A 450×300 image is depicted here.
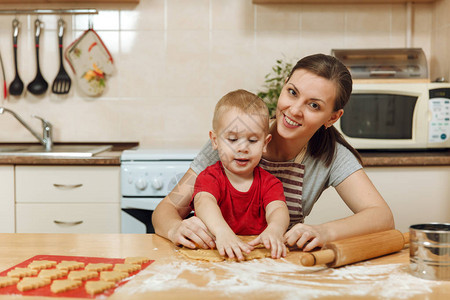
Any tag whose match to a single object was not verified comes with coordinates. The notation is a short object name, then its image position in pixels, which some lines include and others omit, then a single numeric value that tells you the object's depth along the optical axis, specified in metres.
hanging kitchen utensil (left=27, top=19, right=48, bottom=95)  2.82
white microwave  2.40
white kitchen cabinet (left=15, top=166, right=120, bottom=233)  2.34
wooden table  0.80
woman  1.15
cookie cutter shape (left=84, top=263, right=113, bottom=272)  0.90
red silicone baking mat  0.79
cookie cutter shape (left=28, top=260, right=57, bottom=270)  0.92
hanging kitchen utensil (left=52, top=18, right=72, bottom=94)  2.82
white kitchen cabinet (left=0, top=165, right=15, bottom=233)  2.32
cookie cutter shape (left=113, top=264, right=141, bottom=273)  0.90
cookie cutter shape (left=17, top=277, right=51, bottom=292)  0.81
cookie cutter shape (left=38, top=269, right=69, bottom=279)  0.86
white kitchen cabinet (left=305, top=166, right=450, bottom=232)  2.28
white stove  2.30
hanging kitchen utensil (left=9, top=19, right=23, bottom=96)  2.83
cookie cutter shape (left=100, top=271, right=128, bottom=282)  0.84
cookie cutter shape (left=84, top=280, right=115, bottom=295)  0.79
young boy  1.15
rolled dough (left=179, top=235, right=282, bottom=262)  1.00
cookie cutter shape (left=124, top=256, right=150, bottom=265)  0.96
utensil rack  2.79
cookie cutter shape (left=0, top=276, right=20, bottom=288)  0.83
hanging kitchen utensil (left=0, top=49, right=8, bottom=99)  2.83
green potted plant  2.70
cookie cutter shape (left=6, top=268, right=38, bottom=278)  0.88
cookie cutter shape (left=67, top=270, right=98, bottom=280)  0.85
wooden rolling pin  0.91
